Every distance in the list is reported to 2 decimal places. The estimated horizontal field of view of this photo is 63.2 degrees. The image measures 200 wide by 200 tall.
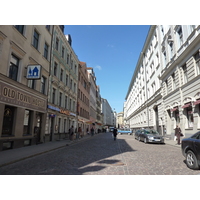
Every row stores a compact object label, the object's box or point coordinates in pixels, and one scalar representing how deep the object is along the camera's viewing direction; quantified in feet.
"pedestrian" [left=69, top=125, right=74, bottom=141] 62.12
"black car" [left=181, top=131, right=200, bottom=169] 19.43
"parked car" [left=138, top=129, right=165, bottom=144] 55.26
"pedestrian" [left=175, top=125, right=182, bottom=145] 49.99
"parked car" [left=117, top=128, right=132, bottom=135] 153.69
